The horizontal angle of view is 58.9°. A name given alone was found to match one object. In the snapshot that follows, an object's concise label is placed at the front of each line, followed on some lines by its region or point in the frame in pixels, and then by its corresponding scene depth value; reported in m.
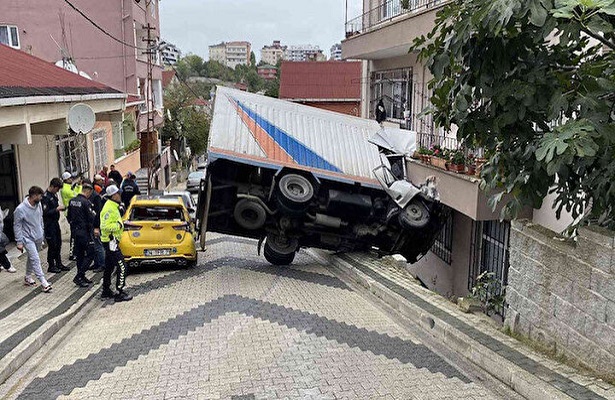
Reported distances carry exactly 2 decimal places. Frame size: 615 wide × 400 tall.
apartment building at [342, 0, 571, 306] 8.52
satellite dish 11.72
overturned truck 10.34
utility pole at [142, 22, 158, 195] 28.72
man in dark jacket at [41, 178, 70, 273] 9.70
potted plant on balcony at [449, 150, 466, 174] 8.51
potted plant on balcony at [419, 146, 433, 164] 9.87
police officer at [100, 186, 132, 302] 8.41
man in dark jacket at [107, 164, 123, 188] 16.22
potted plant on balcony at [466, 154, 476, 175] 8.29
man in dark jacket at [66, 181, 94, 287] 9.21
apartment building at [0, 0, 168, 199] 24.33
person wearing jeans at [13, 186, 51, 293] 8.41
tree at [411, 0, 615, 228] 4.04
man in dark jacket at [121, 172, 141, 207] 14.54
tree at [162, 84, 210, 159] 44.69
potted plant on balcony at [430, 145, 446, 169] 9.24
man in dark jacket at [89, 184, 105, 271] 10.37
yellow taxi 10.58
